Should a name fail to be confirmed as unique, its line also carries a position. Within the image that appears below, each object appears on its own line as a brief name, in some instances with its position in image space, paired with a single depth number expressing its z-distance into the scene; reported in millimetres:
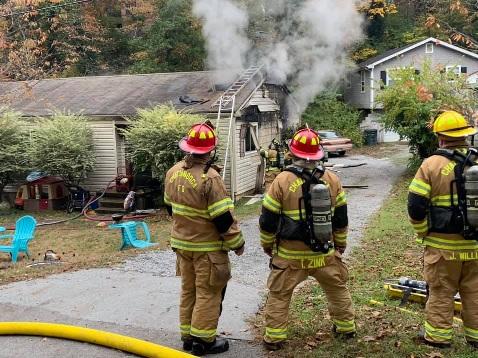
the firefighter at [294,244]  4125
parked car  24875
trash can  30594
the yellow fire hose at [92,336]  4039
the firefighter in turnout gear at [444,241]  3994
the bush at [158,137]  12648
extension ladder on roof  13594
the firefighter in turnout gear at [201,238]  4133
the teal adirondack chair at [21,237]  8867
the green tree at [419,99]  15508
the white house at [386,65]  30078
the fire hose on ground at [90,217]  12898
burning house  13867
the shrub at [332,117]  29703
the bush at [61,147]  13961
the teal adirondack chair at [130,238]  9281
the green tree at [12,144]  14359
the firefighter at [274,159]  12941
